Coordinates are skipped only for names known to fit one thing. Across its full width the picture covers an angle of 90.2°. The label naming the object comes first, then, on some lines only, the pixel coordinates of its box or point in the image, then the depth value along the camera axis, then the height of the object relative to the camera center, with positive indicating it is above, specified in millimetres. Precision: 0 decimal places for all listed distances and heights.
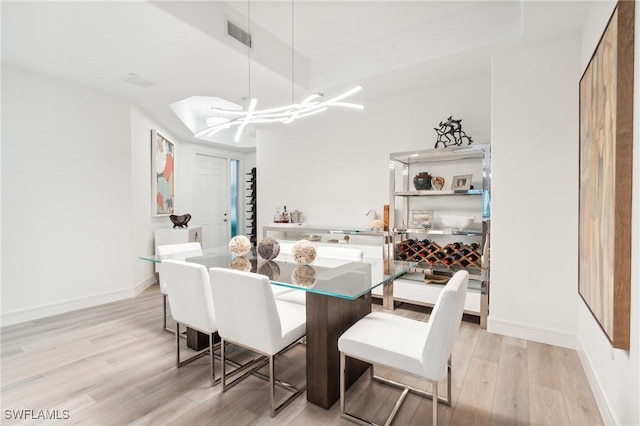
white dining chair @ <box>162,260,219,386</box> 2041 -586
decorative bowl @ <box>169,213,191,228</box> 5031 -187
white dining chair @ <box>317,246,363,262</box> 2804 -408
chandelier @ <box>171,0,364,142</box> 2479 +804
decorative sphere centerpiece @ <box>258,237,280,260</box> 2643 -332
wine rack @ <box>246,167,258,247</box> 7031 +68
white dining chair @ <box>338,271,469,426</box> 1464 -690
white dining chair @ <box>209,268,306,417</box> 1722 -630
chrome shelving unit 3146 +119
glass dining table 1864 -628
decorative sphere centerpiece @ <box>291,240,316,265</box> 2430 -335
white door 6633 +207
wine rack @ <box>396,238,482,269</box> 3372 -482
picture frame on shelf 3531 +314
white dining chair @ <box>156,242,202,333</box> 2969 -430
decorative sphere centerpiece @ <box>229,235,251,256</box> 2764 -323
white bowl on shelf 3600 -126
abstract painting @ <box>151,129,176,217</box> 4848 +541
